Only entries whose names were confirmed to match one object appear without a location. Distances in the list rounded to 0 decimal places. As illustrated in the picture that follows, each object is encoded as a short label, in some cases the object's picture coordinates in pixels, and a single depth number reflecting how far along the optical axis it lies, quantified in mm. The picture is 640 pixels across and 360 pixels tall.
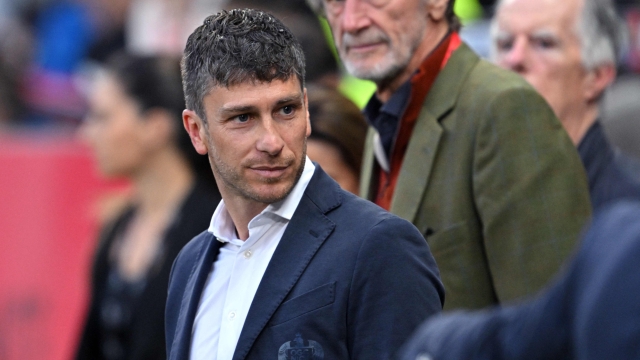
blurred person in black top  10211
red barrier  12273
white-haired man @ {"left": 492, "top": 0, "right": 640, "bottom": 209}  8680
